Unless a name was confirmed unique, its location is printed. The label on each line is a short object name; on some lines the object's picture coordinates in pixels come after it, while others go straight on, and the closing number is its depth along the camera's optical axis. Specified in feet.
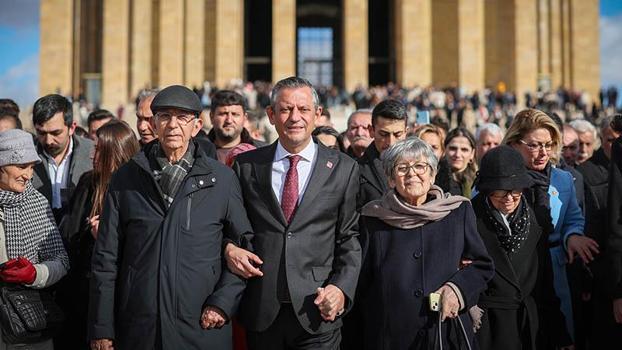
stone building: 109.29
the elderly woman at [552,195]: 17.48
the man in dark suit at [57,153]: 21.36
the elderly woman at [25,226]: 15.75
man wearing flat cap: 13.67
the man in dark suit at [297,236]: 14.02
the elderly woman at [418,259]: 14.35
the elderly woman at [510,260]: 16.10
